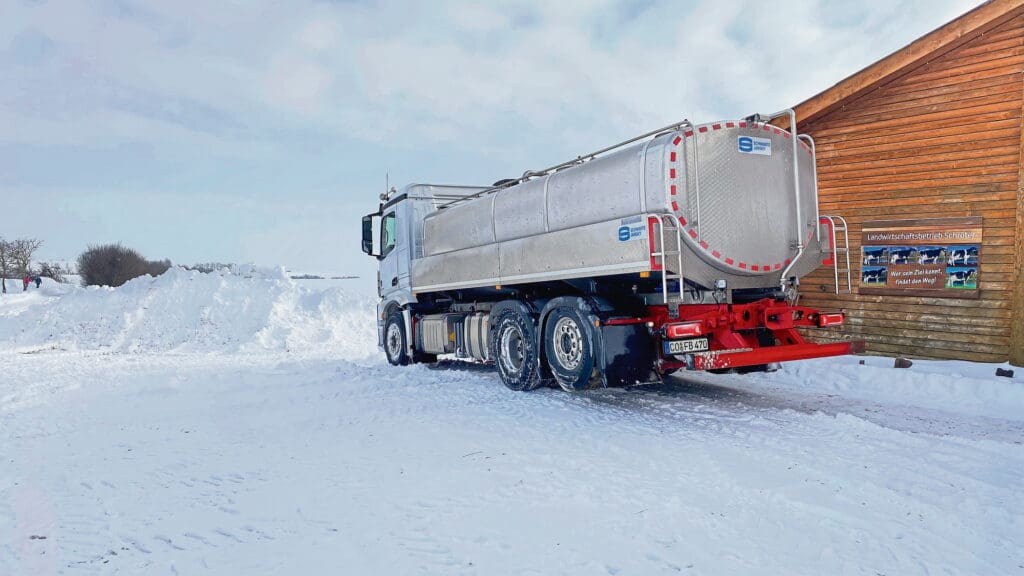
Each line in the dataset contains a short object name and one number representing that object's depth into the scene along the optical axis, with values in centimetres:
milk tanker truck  721
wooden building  1005
